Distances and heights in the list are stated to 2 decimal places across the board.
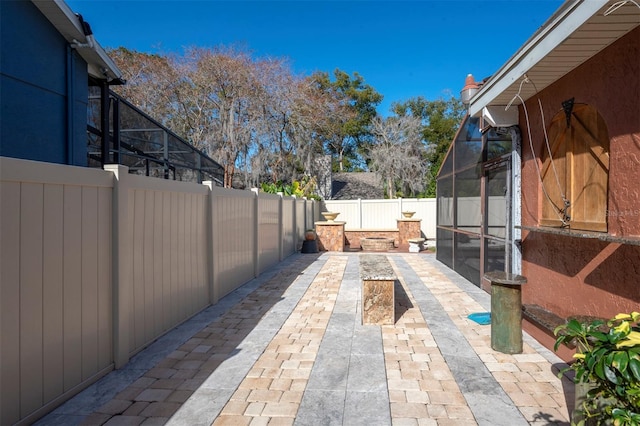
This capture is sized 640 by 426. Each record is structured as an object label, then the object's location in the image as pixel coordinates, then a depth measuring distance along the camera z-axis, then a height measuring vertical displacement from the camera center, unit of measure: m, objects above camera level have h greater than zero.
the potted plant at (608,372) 1.67 -0.75
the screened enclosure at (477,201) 5.72 +0.21
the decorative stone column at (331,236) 14.06 -0.96
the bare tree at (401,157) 23.33 +3.46
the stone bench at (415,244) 13.54 -1.19
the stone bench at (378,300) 4.97 -1.19
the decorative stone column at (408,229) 14.65 -0.71
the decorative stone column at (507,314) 3.90 -1.07
